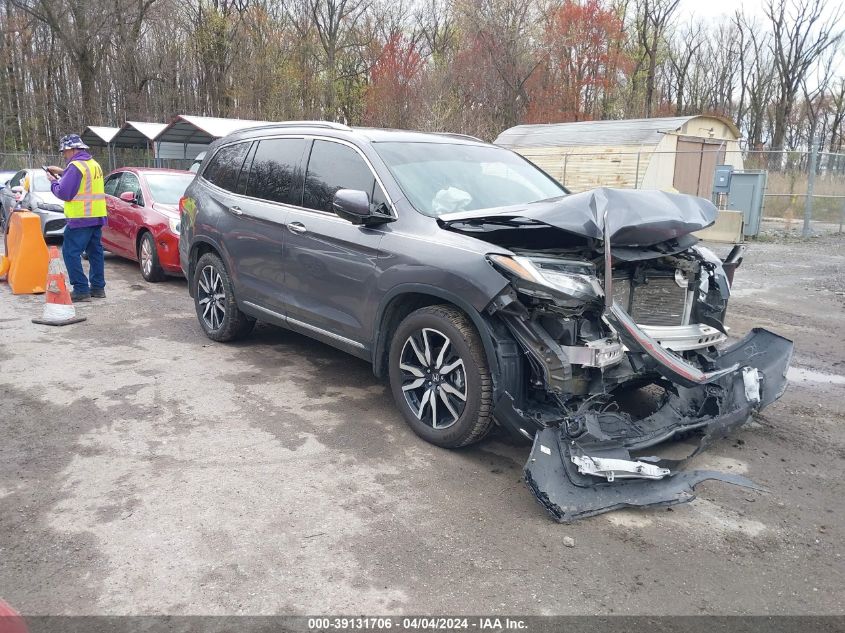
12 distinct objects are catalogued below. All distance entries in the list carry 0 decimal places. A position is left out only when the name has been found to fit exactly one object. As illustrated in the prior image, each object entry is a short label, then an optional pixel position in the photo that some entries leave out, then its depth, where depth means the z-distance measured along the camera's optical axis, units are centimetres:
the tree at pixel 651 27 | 3709
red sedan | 952
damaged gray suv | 363
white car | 1229
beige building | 2009
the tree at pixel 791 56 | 3947
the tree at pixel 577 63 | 3244
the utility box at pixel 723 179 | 1582
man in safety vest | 807
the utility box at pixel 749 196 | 1543
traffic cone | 737
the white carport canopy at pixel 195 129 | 1823
